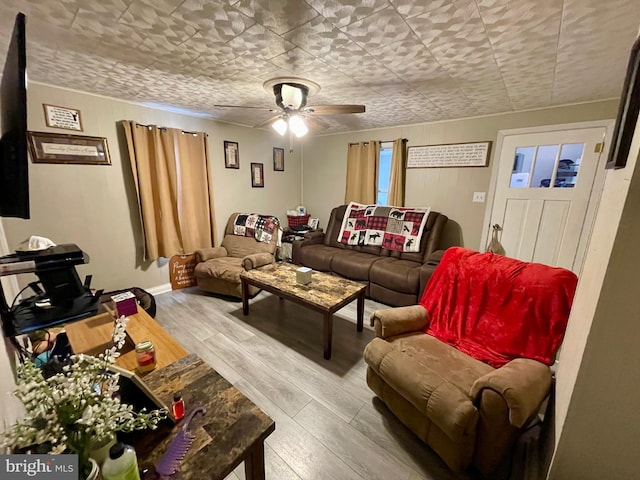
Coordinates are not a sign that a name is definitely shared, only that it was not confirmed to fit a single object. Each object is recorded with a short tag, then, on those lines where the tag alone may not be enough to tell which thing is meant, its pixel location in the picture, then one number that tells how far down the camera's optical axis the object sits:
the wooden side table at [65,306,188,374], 1.38
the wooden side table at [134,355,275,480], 0.74
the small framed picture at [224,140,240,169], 3.71
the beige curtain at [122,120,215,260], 2.87
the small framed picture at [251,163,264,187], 4.11
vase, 0.63
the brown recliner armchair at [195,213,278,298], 2.95
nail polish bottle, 0.88
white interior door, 2.57
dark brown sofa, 2.81
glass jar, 1.24
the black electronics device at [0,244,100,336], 0.91
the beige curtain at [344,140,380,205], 3.89
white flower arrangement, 0.51
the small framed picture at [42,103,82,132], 2.33
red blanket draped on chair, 1.43
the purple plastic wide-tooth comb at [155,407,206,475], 0.72
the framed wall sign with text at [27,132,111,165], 2.33
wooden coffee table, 2.05
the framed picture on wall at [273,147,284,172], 4.38
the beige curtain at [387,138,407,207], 3.64
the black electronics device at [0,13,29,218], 0.69
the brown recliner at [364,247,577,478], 1.16
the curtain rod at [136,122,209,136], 2.84
